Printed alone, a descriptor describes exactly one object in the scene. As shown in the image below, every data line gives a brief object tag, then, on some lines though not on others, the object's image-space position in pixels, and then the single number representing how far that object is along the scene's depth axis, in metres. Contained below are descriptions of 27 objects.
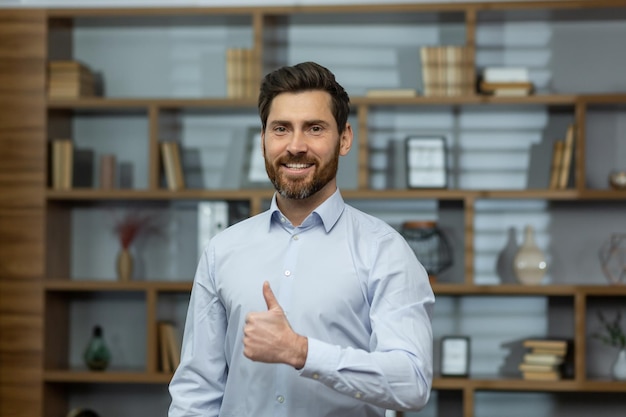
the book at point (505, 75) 4.60
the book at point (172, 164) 4.74
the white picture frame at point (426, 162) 4.65
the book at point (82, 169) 4.96
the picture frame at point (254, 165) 4.76
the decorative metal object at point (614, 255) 4.68
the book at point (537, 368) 4.52
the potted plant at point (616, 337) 4.50
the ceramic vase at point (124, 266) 4.78
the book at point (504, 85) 4.58
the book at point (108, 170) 4.80
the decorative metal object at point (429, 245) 4.64
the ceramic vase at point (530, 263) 4.57
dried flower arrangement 4.87
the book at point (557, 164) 4.61
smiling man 1.79
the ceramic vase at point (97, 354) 4.74
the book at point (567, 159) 4.56
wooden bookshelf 4.55
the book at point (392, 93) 4.62
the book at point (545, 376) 4.50
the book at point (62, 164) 4.76
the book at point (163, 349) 4.67
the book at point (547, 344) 4.52
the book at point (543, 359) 4.52
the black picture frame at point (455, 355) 4.61
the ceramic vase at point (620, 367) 4.49
